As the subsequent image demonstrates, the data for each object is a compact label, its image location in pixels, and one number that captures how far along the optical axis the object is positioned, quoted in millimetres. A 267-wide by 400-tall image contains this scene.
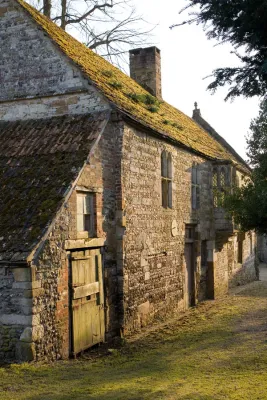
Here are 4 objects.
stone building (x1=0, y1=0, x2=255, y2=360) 9305
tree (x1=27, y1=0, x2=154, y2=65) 21469
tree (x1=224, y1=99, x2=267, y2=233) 11078
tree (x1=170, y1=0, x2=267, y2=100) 7129
